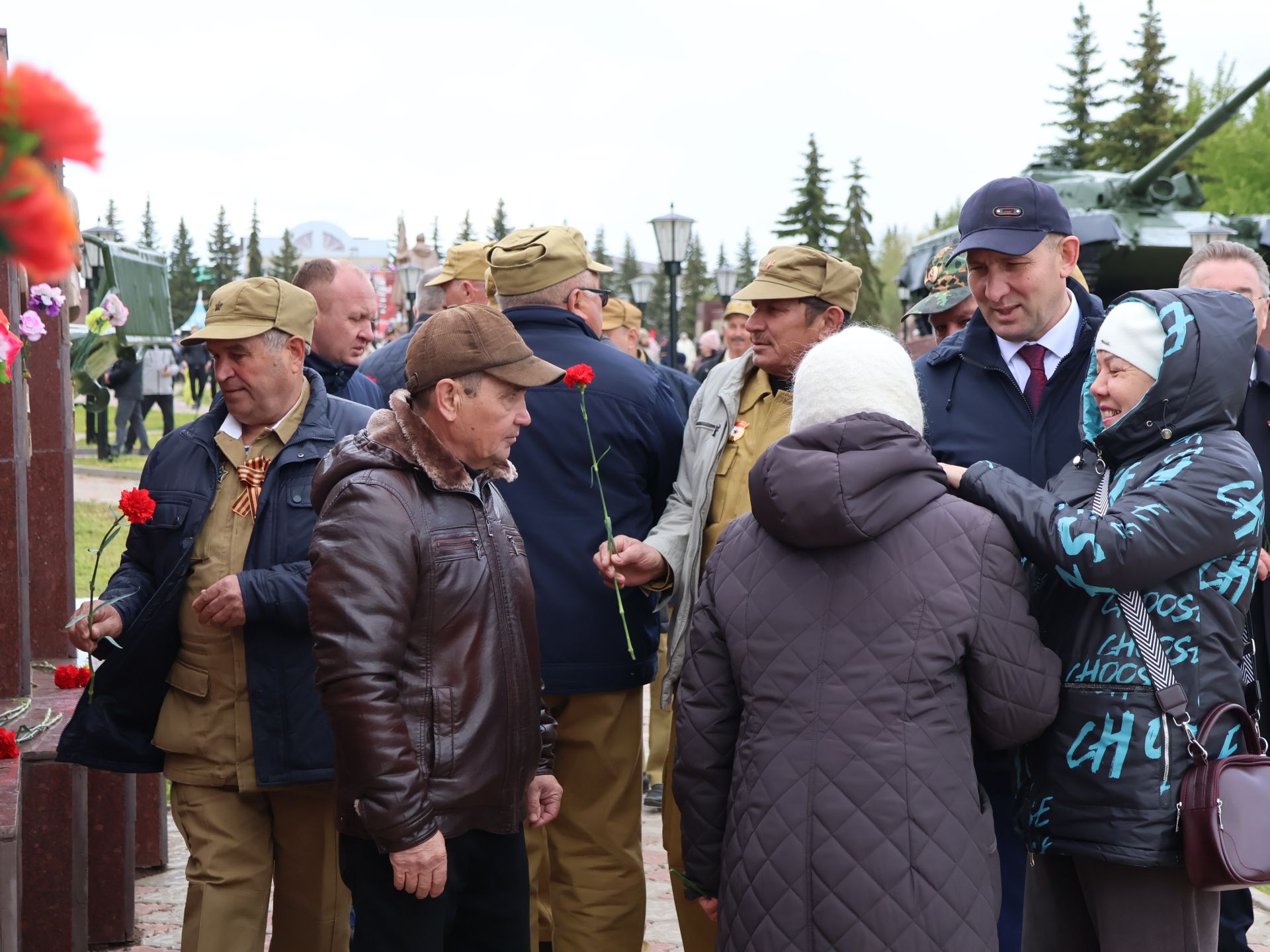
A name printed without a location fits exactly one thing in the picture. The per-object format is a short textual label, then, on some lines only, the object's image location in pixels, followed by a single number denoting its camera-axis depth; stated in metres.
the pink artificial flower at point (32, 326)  4.28
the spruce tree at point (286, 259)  91.00
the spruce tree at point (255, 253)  82.62
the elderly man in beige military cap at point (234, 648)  3.70
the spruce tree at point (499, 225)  95.00
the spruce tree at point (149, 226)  75.62
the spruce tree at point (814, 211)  57.16
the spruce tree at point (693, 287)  88.56
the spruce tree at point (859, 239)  57.50
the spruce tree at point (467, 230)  103.81
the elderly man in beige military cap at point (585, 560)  4.07
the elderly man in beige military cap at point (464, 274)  6.60
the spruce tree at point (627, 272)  99.44
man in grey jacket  4.05
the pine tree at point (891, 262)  94.69
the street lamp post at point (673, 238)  19.61
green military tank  16.42
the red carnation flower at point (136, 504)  3.52
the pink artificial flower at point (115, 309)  7.17
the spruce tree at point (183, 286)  83.37
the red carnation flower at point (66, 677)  4.30
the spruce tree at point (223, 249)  91.38
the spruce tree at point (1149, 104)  44.09
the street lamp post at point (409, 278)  32.59
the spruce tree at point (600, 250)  97.43
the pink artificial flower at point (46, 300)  4.65
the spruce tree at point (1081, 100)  47.62
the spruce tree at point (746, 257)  106.62
